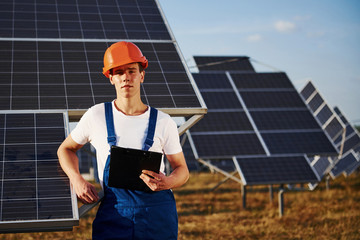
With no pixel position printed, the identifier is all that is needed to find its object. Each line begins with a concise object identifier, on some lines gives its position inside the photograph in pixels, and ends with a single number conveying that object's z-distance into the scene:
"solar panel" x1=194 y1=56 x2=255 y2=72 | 20.92
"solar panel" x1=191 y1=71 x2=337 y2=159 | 15.85
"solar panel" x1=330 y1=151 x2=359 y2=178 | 24.95
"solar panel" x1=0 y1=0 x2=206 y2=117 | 7.04
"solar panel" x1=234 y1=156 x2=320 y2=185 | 14.39
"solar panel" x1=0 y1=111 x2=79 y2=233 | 5.32
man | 4.41
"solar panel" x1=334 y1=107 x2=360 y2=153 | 27.44
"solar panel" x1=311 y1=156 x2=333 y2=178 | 22.40
